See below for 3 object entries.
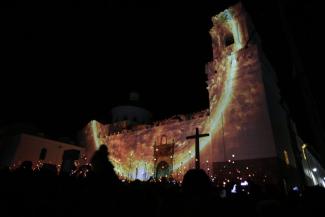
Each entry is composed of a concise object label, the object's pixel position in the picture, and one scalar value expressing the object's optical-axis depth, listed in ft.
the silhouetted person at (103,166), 13.69
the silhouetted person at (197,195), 8.95
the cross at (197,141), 46.88
